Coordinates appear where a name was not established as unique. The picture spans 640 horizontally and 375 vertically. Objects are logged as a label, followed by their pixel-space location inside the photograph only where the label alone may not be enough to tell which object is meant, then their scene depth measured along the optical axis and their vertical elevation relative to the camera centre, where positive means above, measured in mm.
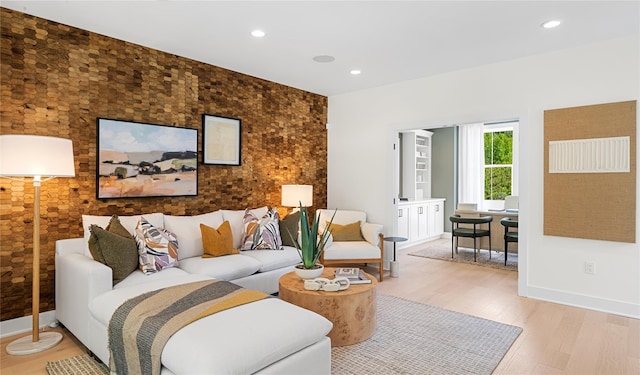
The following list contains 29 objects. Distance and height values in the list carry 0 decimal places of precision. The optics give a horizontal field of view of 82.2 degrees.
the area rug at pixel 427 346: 2449 -1184
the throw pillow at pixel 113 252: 2781 -499
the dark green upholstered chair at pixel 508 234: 5380 -671
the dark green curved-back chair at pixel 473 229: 5730 -662
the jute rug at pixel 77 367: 2348 -1186
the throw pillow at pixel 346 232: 4875 -585
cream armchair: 4414 -690
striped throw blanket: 1906 -725
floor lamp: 2600 +143
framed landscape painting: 3438 +275
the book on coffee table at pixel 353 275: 3033 -752
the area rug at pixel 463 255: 5426 -1091
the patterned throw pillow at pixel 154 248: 3021 -518
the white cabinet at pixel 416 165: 7242 +489
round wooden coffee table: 2727 -894
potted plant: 3029 -540
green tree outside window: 7398 +529
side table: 4711 -987
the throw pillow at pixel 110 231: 2779 -382
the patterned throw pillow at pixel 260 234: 3969 -505
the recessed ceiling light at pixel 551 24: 3102 +1417
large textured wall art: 3381 +173
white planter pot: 3027 -701
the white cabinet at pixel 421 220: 6505 -598
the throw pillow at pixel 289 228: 4262 -467
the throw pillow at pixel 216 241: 3557 -530
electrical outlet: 3580 -767
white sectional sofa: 1728 -736
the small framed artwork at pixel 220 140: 4246 +569
